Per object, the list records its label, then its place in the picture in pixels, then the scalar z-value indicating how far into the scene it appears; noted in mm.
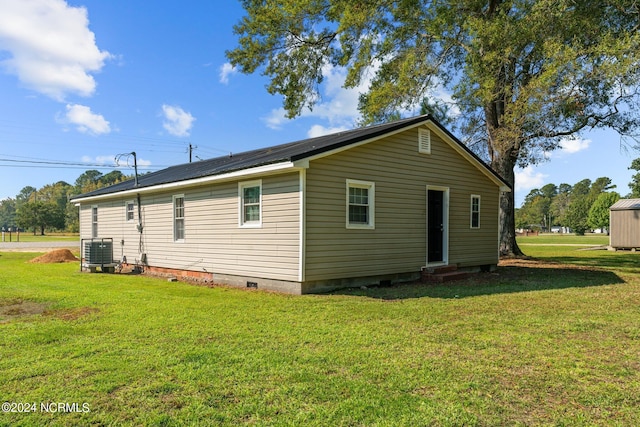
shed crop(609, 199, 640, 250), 23047
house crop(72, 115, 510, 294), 8523
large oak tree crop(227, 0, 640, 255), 11773
